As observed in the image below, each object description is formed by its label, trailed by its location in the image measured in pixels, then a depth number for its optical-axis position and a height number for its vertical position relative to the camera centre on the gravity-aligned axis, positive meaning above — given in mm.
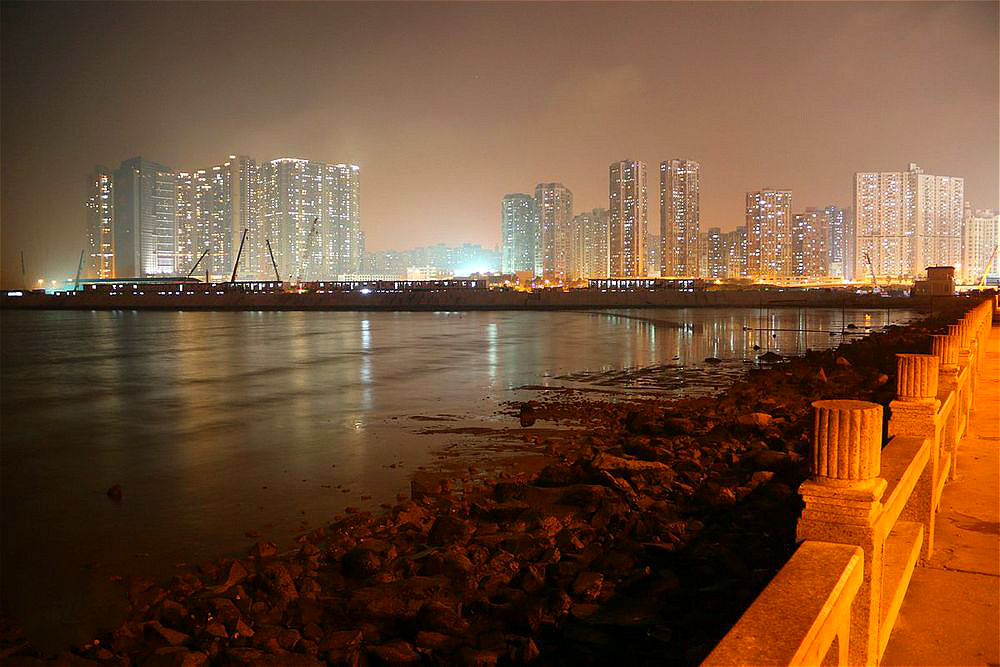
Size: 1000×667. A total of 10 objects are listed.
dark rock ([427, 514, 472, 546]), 8148 -2559
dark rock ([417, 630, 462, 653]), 5891 -2709
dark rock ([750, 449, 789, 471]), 9977 -2251
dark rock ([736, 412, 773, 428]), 13023 -2222
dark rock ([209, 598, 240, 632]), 6438 -2707
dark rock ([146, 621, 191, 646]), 6215 -2777
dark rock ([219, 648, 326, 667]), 5727 -2746
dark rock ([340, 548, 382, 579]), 7398 -2629
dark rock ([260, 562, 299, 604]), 6891 -2640
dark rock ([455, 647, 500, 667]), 5574 -2682
